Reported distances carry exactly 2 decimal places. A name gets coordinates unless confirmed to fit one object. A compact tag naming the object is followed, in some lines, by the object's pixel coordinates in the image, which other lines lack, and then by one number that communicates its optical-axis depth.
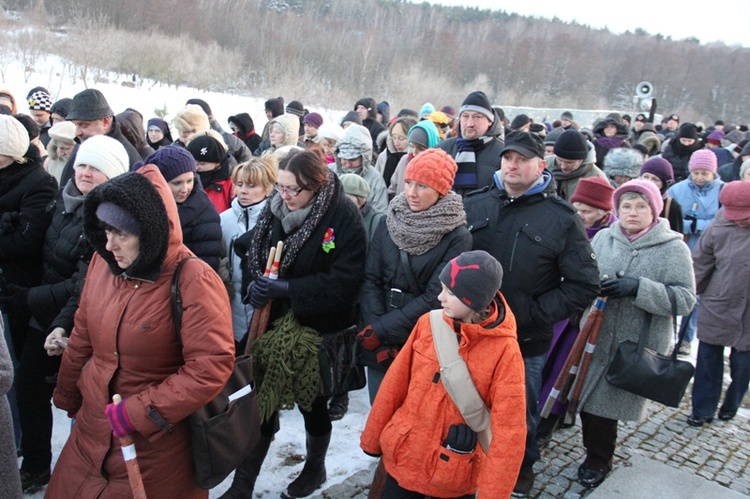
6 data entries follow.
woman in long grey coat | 3.69
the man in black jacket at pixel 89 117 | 4.17
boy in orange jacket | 2.41
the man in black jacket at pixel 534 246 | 3.34
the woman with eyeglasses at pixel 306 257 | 3.23
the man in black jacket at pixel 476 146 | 4.80
